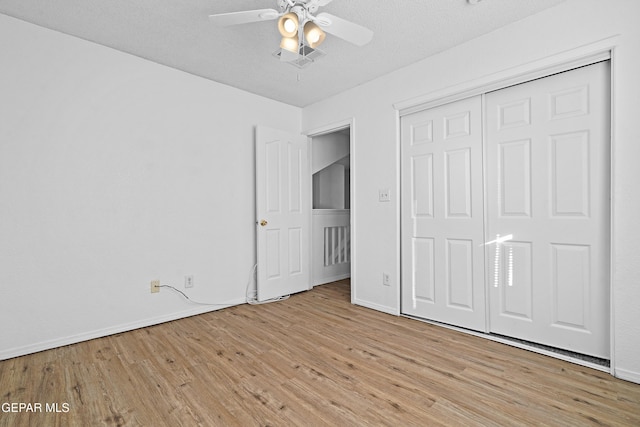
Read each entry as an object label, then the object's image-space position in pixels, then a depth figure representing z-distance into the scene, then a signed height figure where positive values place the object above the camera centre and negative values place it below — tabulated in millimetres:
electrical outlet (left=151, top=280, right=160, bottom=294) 2756 -686
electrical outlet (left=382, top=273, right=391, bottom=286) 3031 -704
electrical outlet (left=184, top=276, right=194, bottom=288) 2963 -697
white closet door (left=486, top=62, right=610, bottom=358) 1925 +6
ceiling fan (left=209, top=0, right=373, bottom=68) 1688 +1097
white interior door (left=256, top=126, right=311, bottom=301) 3414 -19
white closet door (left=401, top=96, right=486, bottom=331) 2477 -45
